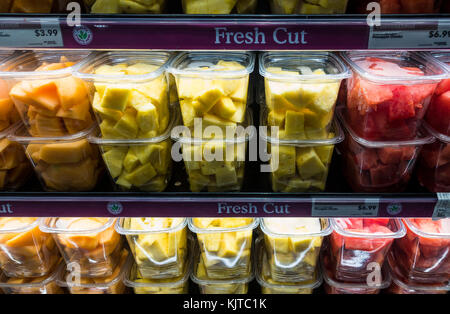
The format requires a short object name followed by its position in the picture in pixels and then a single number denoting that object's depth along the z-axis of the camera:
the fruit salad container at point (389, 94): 1.00
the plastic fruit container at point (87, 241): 1.29
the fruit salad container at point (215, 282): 1.46
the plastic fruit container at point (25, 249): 1.32
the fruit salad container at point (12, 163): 1.16
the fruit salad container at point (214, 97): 1.02
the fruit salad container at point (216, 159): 1.09
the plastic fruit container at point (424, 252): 1.27
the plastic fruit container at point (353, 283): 1.44
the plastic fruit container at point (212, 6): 0.97
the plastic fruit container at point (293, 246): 1.30
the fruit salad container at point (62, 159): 1.10
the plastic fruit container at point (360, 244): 1.28
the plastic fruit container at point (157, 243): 1.31
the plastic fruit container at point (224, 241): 1.30
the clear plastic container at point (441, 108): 1.05
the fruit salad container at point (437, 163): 1.09
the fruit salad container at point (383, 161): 1.09
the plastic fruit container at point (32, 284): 1.46
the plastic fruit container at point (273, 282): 1.46
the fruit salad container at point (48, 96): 1.02
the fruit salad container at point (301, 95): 1.00
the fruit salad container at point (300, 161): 1.09
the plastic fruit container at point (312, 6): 0.98
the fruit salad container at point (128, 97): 1.01
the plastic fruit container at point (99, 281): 1.46
